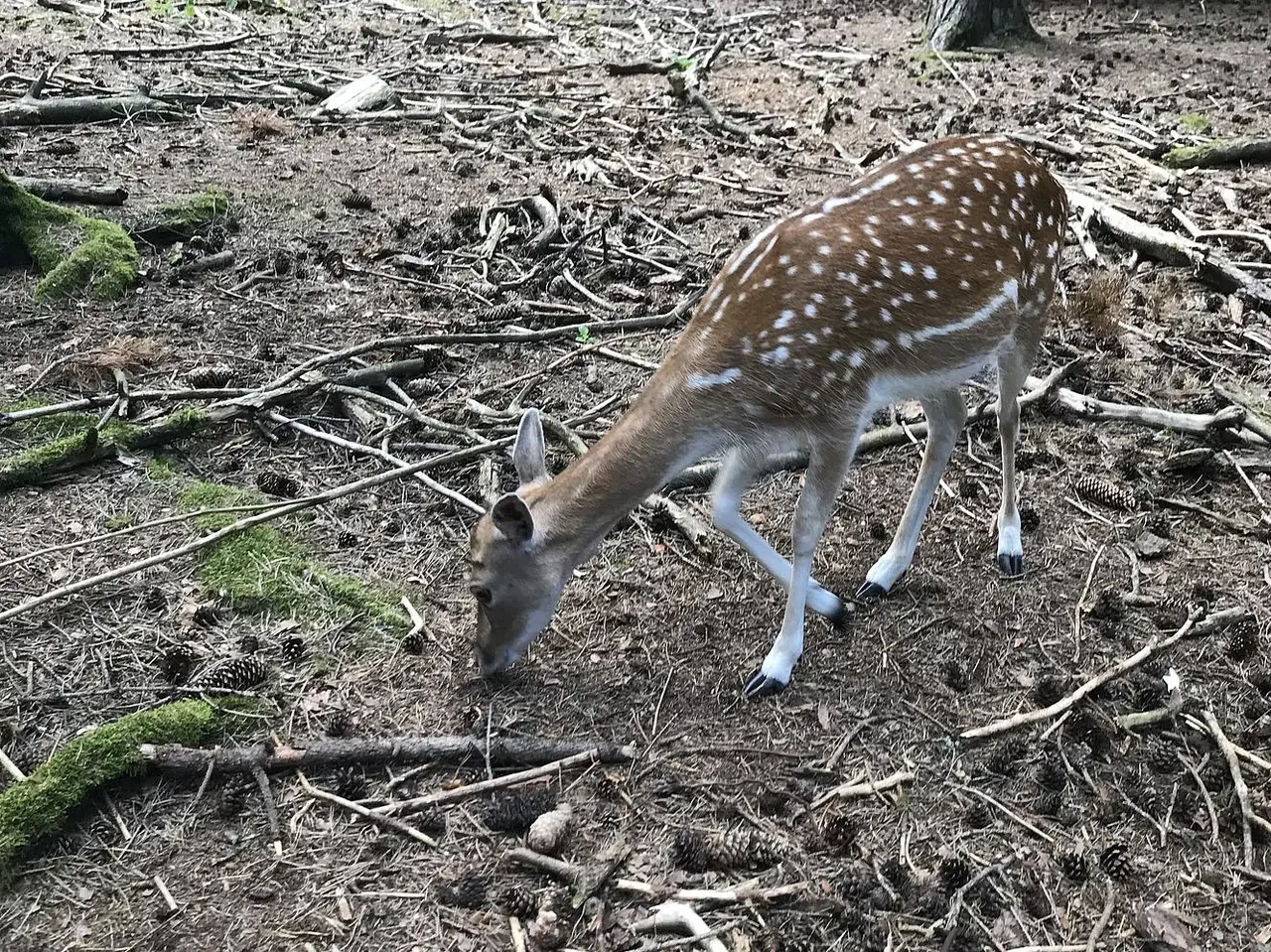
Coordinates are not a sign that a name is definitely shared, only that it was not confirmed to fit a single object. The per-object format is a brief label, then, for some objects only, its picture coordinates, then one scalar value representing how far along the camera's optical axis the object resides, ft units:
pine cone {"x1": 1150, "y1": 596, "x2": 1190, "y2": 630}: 12.22
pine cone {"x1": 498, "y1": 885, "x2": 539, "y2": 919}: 9.02
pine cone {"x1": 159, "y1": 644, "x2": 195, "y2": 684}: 11.08
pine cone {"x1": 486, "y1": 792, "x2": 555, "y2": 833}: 9.80
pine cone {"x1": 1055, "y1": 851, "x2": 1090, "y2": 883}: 9.32
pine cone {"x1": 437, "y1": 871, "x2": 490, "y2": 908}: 9.10
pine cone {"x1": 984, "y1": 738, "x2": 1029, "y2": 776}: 10.47
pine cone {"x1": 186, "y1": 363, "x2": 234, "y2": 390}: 16.19
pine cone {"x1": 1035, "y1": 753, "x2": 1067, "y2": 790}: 10.27
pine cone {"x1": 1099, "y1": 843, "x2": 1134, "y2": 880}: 9.33
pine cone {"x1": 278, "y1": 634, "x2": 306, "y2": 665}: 11.57
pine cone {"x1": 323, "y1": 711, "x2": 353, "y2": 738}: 10.69
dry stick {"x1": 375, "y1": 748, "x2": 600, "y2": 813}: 9.95
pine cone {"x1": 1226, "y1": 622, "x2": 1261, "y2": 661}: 11.60
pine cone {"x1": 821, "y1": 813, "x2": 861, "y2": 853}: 9.63
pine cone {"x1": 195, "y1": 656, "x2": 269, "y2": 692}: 11.10
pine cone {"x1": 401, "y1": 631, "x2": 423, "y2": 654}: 11.89
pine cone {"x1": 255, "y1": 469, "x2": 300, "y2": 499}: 14.07
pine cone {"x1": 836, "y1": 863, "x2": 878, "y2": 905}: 9.17
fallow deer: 11.25
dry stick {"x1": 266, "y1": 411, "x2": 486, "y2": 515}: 13.97
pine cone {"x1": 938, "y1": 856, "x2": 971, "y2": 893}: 9.26
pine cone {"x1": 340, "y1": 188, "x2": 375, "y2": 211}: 23.54
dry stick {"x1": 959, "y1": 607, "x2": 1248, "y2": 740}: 10.92
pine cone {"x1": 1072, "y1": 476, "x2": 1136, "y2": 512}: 14.33
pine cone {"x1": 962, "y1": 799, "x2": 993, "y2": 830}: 9.89
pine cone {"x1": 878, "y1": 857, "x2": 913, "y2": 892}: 9.29
